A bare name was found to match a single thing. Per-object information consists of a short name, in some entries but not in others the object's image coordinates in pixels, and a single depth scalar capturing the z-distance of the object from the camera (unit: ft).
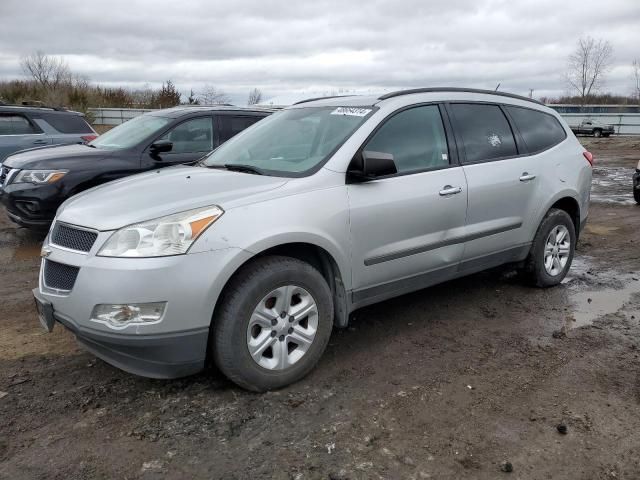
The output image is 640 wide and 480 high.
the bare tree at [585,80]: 192.15
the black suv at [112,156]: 21.26
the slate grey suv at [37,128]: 31.17
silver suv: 9.78
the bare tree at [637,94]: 190.84
